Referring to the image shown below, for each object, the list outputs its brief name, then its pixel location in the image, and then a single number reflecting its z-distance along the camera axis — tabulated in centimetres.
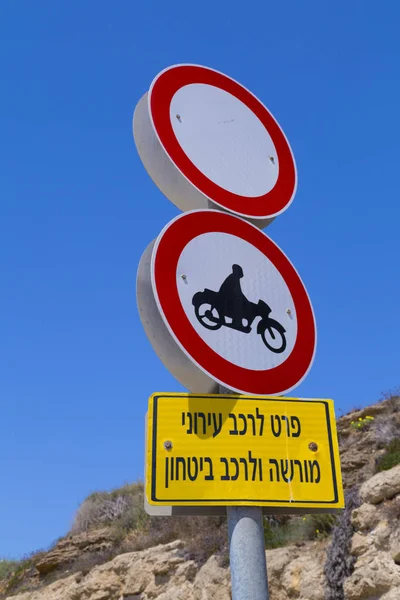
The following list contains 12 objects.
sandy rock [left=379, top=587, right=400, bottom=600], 658
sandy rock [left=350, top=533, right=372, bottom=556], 745
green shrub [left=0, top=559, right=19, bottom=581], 1542
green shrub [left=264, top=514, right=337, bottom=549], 869
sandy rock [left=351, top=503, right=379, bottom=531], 774
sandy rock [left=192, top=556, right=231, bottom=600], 893
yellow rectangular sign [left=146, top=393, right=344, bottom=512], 250
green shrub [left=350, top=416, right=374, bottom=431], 1151
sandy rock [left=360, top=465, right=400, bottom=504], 796
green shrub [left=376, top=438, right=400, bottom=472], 865
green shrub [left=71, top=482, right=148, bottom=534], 1370
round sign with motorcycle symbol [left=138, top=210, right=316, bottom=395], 271
